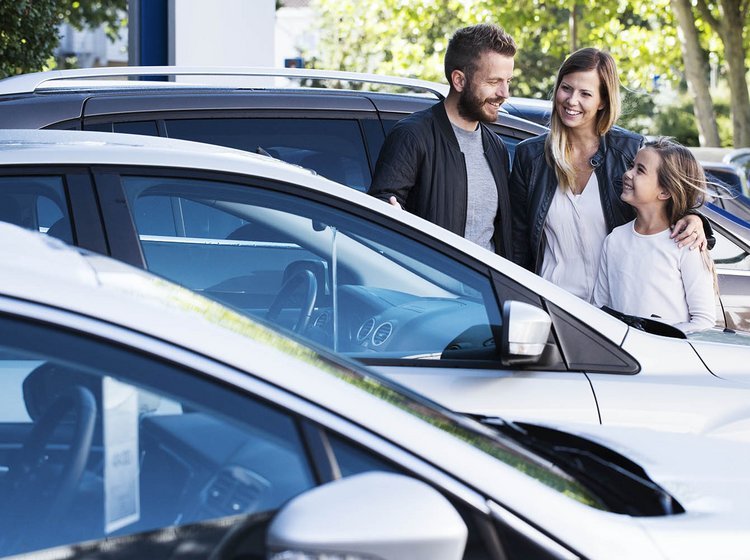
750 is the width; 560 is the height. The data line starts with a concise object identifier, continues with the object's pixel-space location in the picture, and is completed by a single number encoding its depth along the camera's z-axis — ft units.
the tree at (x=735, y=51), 75.92
